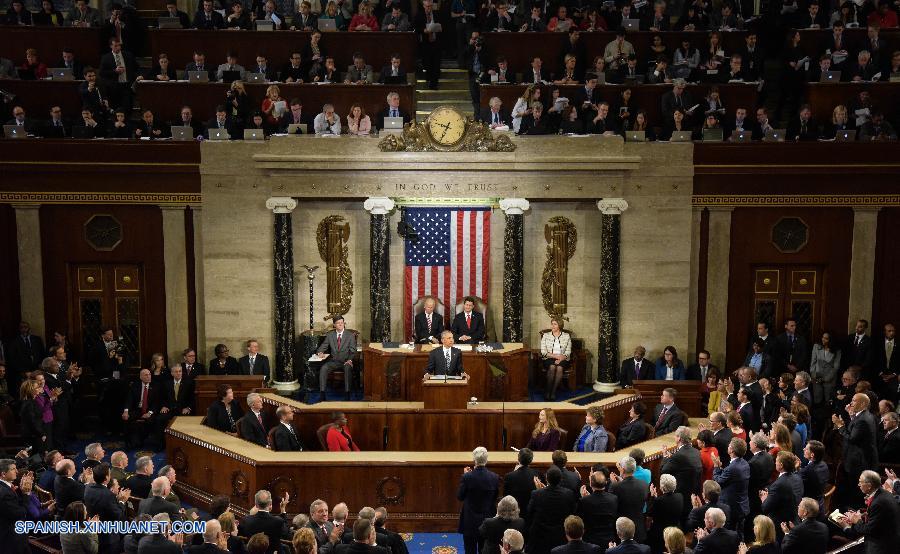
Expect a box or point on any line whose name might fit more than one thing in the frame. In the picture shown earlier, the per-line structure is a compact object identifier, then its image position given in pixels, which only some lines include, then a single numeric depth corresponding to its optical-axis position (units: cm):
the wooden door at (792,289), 1925
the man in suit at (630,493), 1163
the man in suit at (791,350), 1839
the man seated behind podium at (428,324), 1866
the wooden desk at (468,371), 1720
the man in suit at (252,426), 1500
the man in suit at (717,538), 1016
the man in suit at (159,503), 1098
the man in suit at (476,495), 1194
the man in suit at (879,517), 1070
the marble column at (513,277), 1900
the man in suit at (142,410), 1706
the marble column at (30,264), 1875
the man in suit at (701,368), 1812
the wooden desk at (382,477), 1367
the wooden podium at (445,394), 1577
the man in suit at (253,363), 1844
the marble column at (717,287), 1912
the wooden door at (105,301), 1911
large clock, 1836
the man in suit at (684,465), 1221
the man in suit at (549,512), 1133
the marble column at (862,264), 1891
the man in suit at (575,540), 983
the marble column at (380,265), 1880
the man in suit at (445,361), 1655
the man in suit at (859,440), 1363
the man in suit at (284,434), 1434
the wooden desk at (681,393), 1647
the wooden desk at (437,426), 1529
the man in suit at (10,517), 1088
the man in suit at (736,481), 1194
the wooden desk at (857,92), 1950
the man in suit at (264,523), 1079
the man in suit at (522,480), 1195
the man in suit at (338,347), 1855
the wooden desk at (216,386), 1683
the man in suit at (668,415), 1504
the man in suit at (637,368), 1829
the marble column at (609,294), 1889
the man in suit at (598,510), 1127
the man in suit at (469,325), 1856
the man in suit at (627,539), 988
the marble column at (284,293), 1877
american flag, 1909
